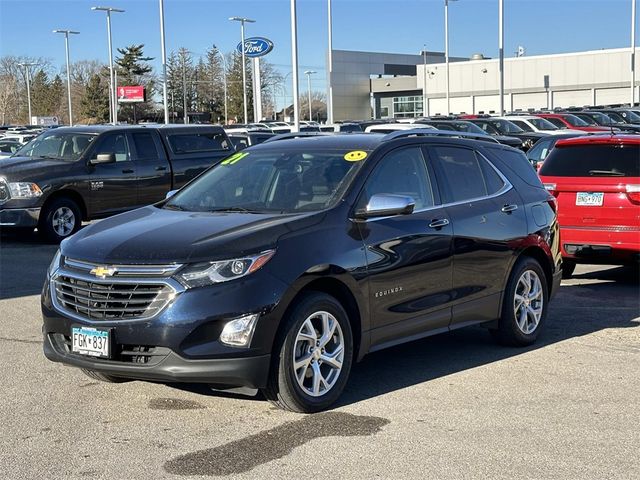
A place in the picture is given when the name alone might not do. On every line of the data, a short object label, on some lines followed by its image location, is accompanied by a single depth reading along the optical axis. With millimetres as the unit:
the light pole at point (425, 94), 79112
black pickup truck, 14211
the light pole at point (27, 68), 90362
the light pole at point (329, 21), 52609
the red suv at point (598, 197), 9703
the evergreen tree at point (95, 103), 106250
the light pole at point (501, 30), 42462
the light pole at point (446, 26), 61956
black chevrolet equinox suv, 5199
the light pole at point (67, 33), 69750
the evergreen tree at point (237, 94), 112419
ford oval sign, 42750
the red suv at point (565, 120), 31172
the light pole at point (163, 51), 42344
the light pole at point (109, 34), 54156
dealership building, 71125
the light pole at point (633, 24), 57094
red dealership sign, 76381
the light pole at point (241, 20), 57500
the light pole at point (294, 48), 26688
